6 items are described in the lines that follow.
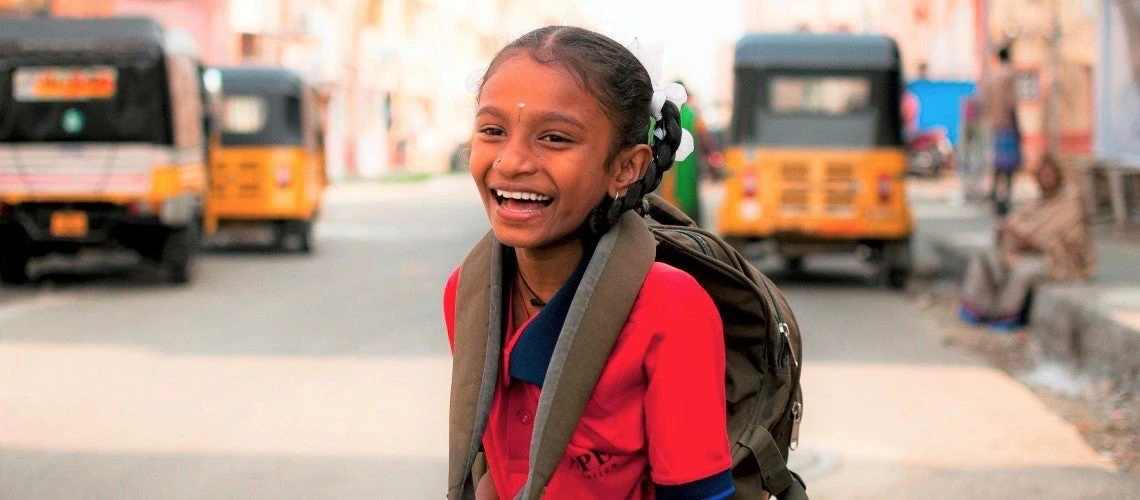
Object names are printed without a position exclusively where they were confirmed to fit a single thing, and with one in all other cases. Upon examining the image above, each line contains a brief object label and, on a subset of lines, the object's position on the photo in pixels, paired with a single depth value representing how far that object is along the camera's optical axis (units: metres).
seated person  11.35
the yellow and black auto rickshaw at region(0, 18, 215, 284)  13.94
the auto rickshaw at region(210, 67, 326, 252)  18.61
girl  2.50
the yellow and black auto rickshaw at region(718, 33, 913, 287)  14.51
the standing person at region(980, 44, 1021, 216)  19.55
